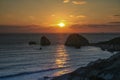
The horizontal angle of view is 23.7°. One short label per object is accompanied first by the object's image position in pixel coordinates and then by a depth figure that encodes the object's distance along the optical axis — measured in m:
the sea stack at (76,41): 124.94
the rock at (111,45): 92.34
